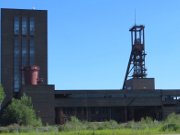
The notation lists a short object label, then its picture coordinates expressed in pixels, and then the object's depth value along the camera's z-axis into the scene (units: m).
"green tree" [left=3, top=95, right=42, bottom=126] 101.62
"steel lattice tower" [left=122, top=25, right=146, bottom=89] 133.12
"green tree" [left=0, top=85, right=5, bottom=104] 115.97
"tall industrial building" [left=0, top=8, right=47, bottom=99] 133.62
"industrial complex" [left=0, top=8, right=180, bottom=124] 114.18
